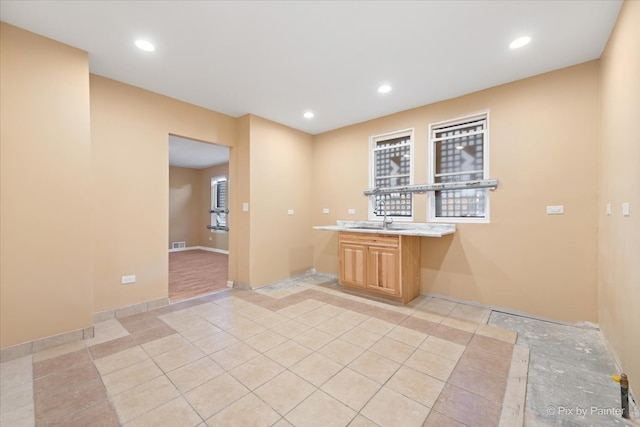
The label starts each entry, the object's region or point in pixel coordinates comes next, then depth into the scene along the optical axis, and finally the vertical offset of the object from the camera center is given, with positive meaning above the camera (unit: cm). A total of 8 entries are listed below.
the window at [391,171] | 425 +71
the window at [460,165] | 354 +69
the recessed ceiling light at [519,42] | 245 +165
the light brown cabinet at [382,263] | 358 -76
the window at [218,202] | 855 +35
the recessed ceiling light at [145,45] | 251 +166
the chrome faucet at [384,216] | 419 -6
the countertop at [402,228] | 335 -25
